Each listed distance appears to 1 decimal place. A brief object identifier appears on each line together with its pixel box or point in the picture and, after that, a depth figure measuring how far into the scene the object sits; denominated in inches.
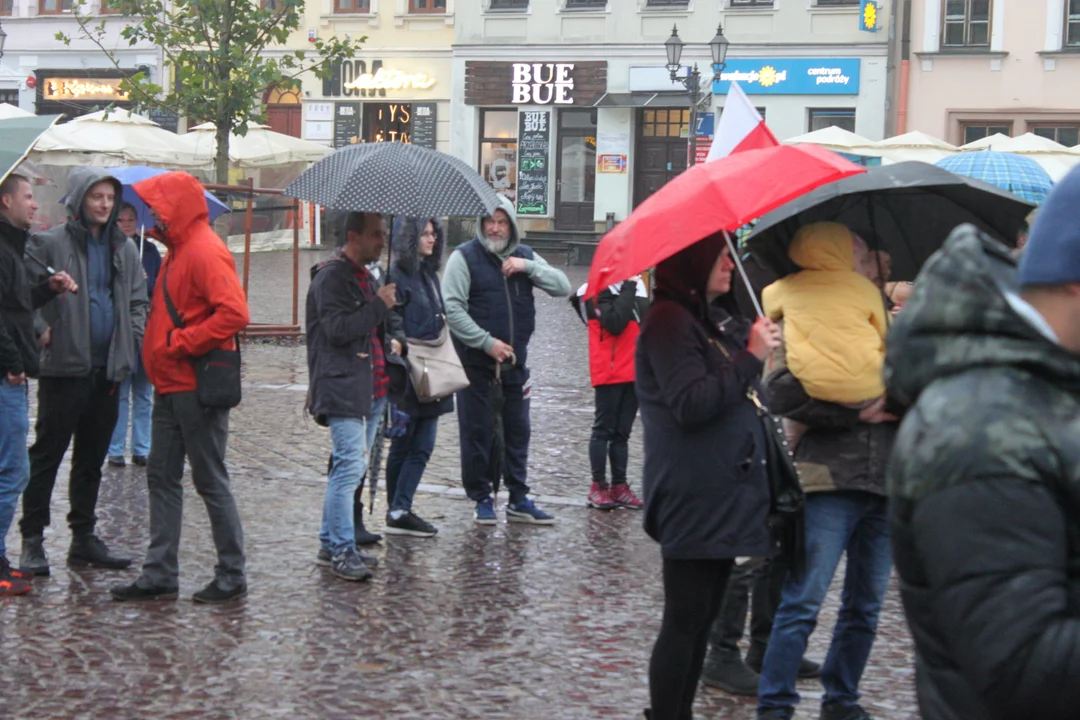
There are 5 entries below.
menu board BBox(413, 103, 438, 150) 1464.1
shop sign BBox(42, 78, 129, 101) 1577.3
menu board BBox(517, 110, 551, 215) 1413.6
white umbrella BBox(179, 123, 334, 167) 1170.6
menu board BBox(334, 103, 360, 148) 1481.3
